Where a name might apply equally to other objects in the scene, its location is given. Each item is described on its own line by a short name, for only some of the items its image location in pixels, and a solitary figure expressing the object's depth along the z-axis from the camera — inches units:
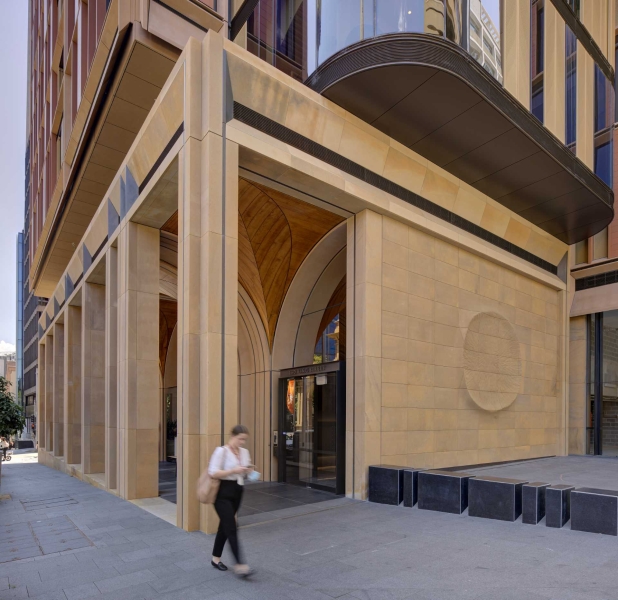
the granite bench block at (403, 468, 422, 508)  402.0
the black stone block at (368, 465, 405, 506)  412.8
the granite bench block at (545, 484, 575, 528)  325.4
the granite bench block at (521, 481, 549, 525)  335.0
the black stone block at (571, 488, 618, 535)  304.5
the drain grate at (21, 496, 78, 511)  452.1
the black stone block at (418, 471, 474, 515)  371.6
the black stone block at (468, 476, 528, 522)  345.4
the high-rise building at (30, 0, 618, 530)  376.2
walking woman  238.4
